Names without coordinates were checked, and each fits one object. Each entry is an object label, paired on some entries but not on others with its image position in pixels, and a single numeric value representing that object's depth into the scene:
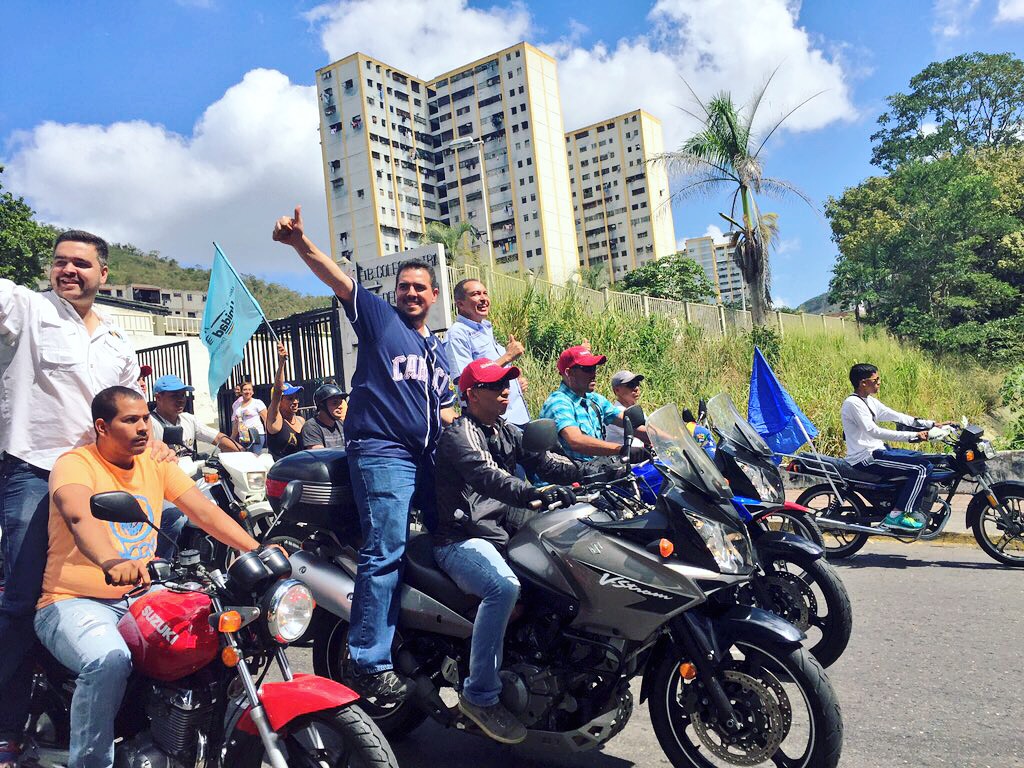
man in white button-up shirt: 2.94
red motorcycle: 2.51
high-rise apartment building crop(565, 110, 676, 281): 113.81
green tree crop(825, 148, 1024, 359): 21.83
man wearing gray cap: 5.61
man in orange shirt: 2.62
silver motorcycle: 3.01
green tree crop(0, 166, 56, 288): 27.92
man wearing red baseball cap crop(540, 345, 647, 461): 4.76
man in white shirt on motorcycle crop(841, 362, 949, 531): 6.86
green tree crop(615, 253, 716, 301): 52.97
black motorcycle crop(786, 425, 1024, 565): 6.70
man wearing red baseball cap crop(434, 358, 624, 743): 3.22
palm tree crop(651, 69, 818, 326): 20.12
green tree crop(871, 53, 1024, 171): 39.62
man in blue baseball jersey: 3.46
